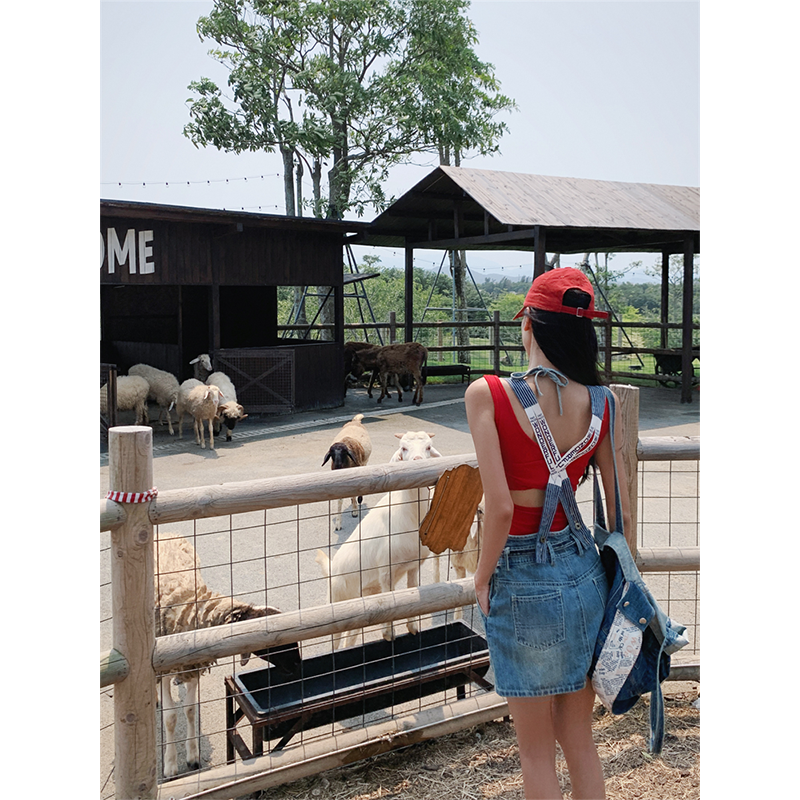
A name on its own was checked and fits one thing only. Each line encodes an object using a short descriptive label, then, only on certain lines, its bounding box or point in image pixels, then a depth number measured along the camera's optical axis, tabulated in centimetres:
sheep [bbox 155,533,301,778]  350
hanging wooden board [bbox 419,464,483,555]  322
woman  223
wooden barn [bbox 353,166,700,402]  1395
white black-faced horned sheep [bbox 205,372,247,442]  1155
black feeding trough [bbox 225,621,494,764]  339
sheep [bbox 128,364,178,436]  1299
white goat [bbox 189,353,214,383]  1364
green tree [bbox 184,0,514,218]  2597
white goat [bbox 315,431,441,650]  430
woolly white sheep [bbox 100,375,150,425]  1223
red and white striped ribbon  278
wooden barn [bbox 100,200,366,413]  1270
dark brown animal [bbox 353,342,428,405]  1559
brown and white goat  750
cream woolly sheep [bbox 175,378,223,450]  1123
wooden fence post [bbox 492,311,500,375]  1728
